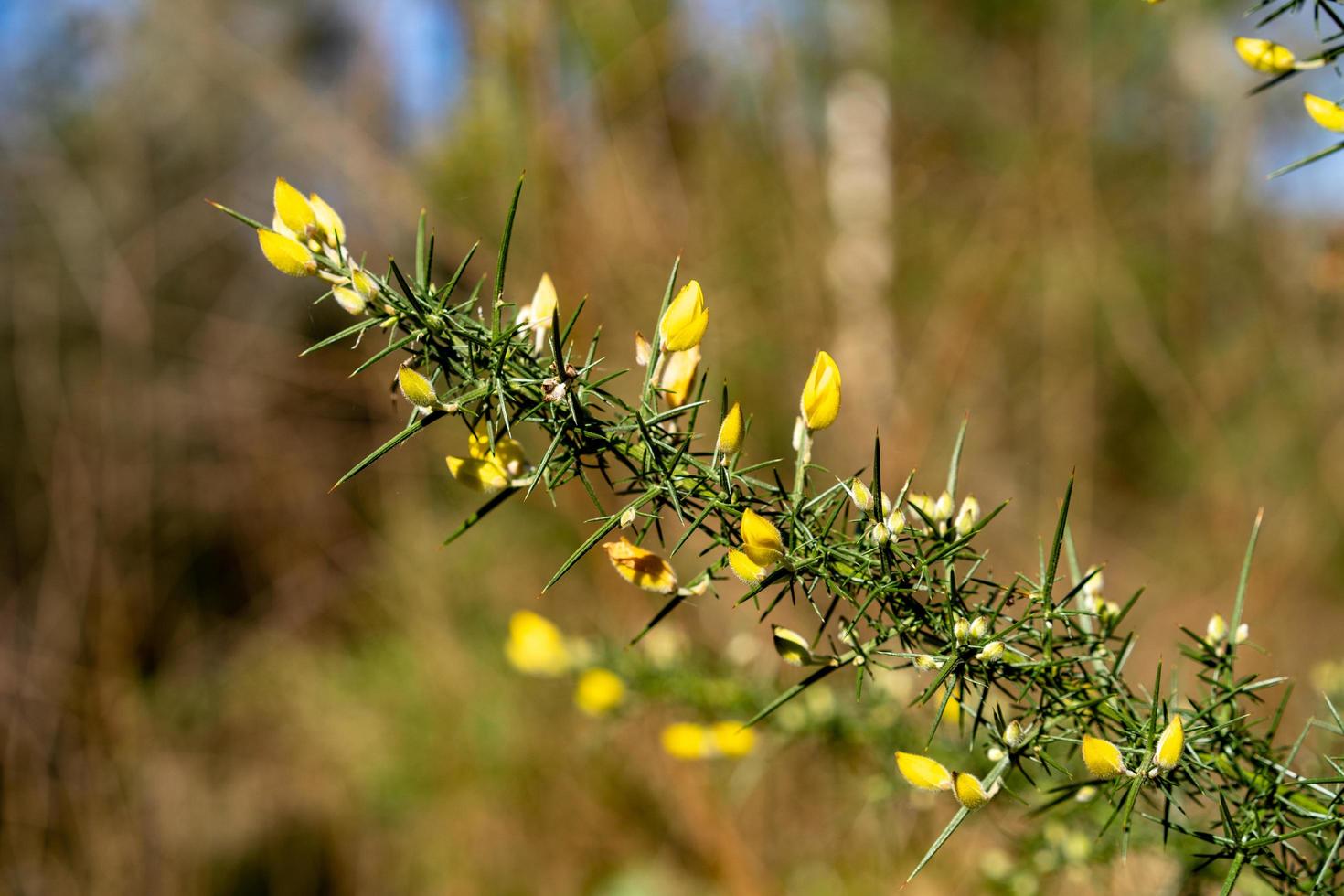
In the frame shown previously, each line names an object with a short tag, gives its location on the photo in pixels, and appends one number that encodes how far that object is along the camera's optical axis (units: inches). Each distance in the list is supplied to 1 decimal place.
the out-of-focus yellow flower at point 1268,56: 18.3
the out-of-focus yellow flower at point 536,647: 25.3
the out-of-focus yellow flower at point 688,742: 24.2
